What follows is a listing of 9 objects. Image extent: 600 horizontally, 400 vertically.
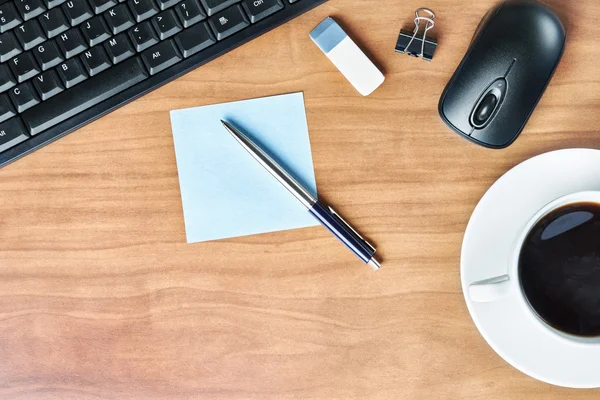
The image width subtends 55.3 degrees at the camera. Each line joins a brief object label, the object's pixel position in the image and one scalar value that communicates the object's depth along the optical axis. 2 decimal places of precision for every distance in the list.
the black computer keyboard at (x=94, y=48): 0.53
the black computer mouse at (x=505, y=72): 0.53
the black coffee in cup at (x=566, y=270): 0.52
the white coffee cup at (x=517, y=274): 0.49
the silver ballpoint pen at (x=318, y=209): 0.57
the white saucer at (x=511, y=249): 0.54
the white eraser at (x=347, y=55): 0.57
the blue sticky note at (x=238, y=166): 0.58
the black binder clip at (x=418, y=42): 0.56
